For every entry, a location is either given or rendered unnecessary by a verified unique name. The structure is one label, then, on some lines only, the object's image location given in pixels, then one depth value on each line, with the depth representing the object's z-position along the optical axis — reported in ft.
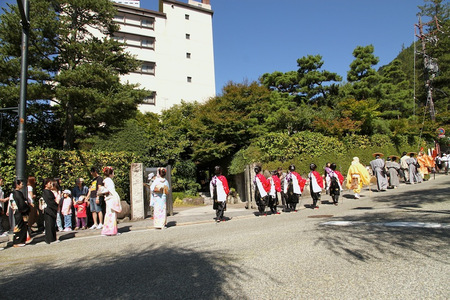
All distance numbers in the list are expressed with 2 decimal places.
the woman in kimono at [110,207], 29.60
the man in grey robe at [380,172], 55.47
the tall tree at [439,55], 115.24
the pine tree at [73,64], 46.09
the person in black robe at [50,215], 27.40
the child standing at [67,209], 33.76
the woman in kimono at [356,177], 48.01
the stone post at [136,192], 41.86
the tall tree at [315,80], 94.12
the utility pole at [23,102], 28.58
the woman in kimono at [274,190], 41.55
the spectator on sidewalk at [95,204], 34.40
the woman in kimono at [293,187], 42.45
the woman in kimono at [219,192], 36.61
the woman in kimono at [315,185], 44.11
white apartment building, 118.11
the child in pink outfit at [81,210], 34.99
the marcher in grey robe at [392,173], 59.62
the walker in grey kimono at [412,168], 65.46
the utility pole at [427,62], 111.24
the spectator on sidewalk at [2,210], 29.53
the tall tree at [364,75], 90.22
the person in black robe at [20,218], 26.58
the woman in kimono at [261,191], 40.11
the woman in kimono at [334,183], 45.11
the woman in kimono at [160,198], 32.89
